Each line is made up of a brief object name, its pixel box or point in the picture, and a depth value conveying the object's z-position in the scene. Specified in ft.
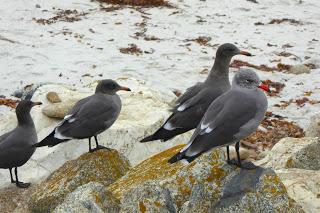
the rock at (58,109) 62.28
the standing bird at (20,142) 52.86
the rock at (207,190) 34.77
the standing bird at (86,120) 43.66
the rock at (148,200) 36.61
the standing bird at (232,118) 32.26
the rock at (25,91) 79.82
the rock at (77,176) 44.14
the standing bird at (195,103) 42.96
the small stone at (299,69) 95.08
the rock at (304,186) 39.30
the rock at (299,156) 49.13
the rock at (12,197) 49.00
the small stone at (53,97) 67.86
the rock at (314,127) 63.20
